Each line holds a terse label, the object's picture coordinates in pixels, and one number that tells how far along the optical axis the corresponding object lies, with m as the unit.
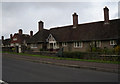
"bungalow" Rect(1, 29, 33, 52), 57.84
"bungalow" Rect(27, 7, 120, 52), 25.48
